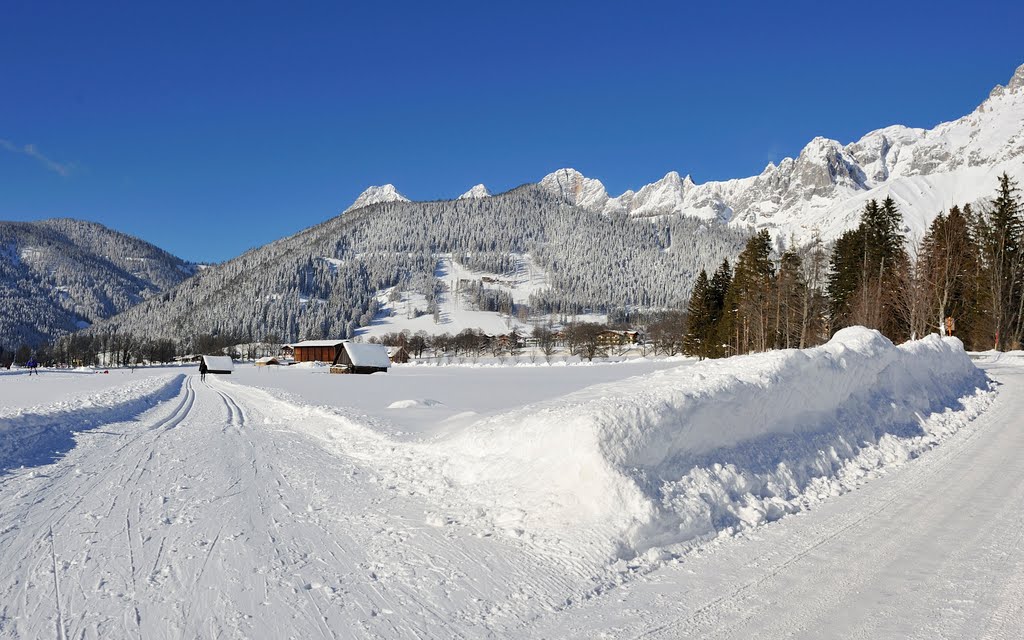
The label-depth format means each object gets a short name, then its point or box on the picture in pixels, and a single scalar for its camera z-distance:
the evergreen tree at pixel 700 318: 63.59
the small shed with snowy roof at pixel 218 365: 81.62
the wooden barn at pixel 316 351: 134.12
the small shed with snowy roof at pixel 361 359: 73.12
